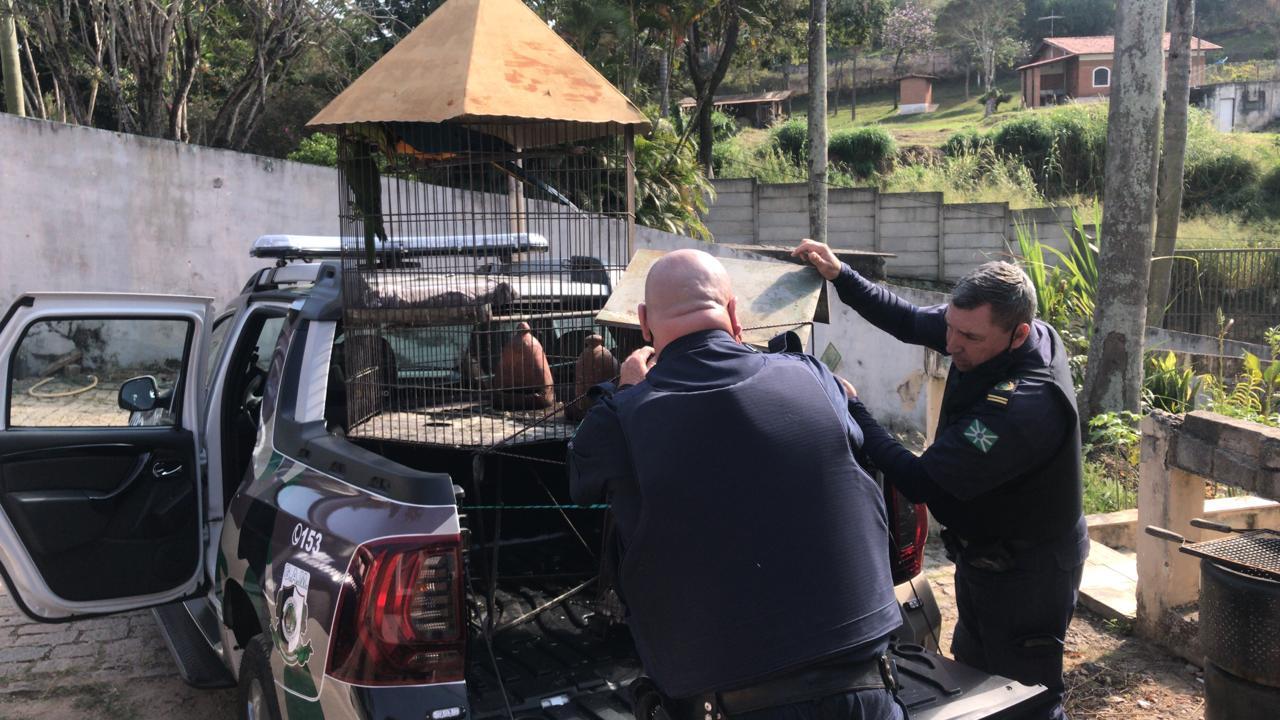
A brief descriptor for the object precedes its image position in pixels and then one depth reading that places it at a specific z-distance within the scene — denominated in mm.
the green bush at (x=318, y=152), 15336
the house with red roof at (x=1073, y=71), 44647
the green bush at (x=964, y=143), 26395
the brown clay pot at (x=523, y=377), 3869
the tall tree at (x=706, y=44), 18203
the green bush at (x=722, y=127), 26016
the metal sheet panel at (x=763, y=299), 3412
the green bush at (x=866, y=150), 27453
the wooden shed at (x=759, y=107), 41281
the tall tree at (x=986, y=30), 50438
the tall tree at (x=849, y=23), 22047
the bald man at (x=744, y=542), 2086
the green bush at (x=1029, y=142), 25312
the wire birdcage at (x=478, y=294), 3801
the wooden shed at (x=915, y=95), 45656
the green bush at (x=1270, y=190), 24453
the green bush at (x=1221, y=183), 24547
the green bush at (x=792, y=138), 26603
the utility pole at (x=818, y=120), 12156
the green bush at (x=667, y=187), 13383
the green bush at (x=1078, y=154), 24000
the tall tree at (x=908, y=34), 51500
